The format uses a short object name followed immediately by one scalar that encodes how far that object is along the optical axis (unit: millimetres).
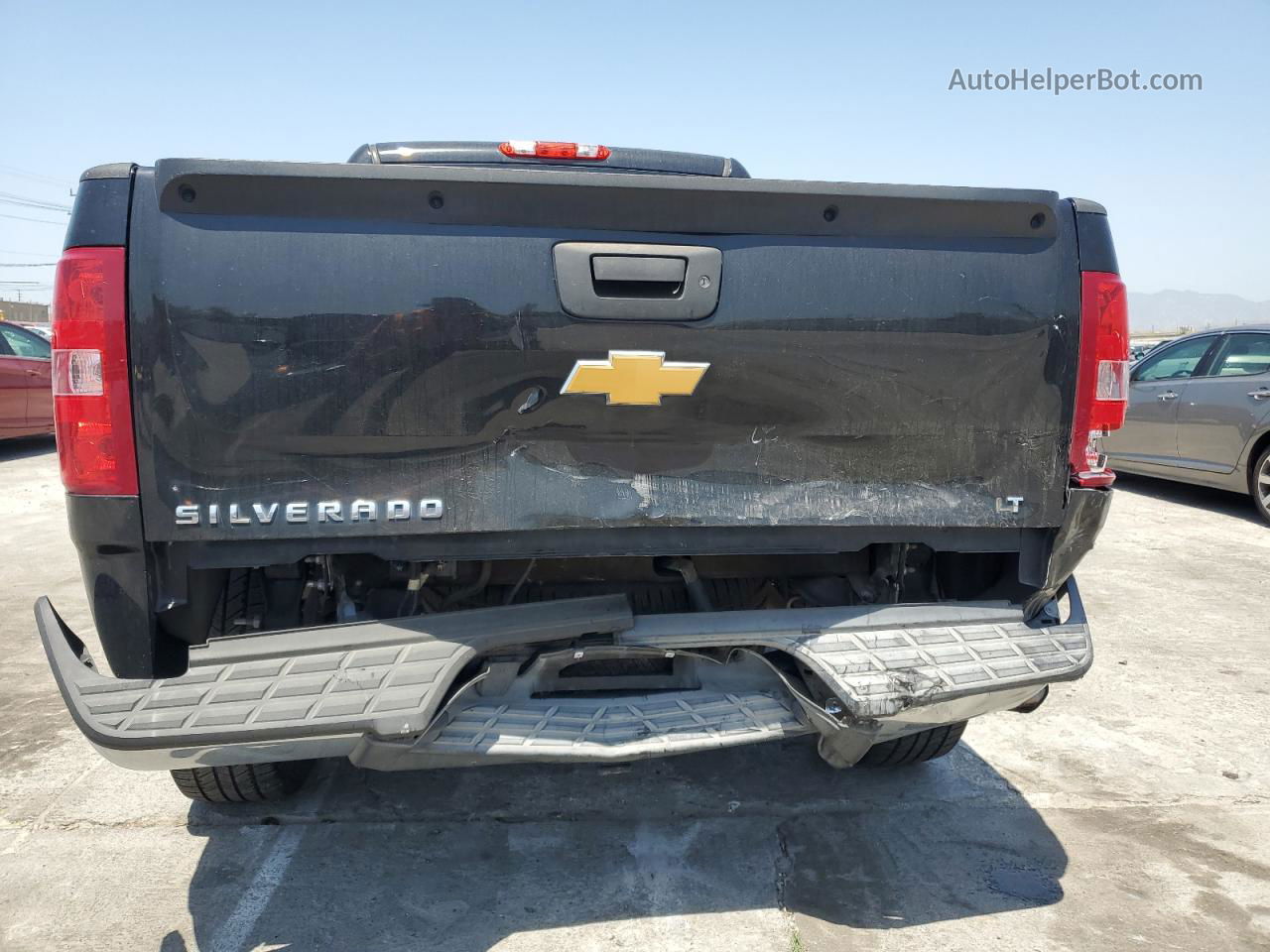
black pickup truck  2139
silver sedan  7906
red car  10898
